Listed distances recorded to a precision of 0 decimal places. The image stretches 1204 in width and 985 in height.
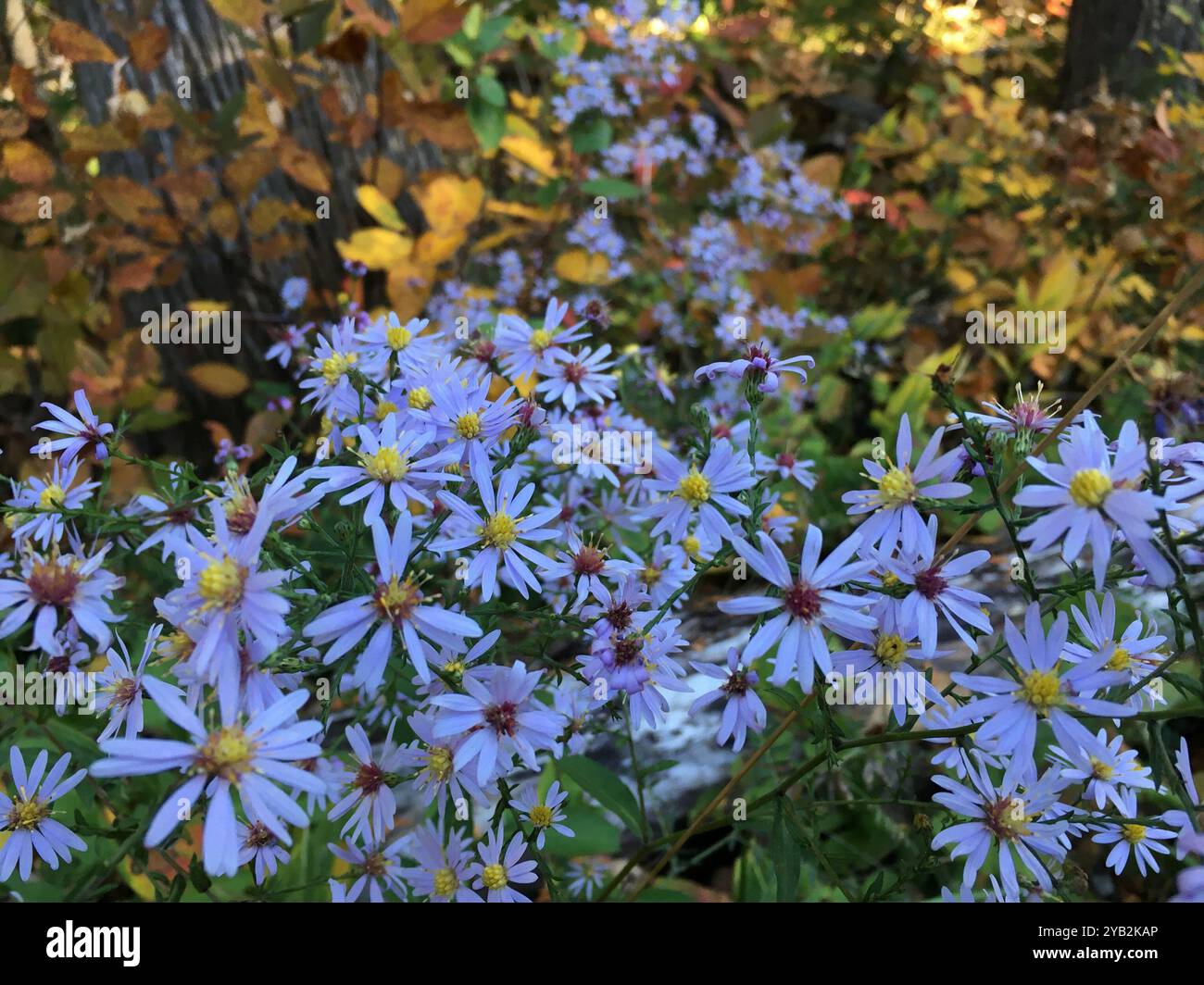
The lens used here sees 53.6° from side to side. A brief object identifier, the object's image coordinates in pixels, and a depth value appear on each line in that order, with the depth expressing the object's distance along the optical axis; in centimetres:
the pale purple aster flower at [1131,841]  17
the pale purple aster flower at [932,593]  15
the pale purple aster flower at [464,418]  17
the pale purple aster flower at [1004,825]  16
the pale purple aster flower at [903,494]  16
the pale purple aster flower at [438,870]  17
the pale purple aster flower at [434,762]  16
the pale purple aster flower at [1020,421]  17
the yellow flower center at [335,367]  20
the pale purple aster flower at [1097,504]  14
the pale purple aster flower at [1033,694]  14
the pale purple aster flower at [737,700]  17
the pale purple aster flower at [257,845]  18
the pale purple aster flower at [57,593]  16
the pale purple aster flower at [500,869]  17
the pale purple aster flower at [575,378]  21
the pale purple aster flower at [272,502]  15
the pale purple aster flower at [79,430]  18
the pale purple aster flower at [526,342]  21
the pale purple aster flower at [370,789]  17
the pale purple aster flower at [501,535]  16
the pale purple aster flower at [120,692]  17
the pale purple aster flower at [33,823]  17
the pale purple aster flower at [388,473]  16
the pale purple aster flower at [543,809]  18
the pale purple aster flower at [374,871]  18
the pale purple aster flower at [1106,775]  16
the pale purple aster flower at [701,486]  17
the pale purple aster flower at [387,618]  15
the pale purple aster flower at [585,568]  17
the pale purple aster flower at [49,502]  17
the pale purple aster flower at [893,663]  16
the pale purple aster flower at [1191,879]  13
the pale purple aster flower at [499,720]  16
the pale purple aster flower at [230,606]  14
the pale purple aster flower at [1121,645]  16
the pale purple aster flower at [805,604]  15
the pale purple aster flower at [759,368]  18
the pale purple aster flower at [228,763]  14
